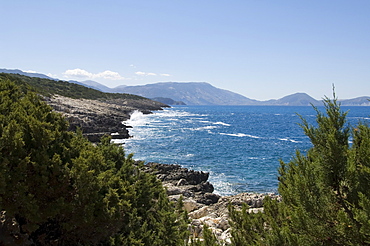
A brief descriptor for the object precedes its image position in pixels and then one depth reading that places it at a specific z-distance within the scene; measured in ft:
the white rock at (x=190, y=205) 73.61
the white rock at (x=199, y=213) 68.57
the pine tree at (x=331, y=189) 21.17
